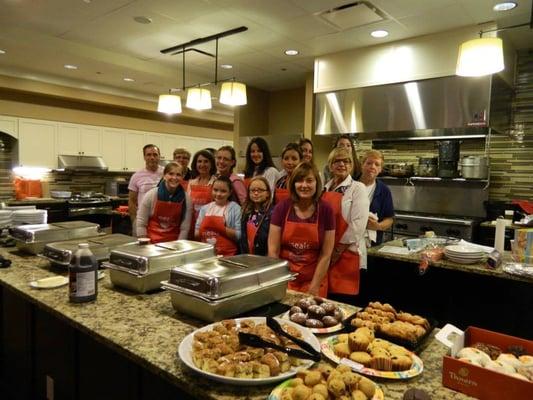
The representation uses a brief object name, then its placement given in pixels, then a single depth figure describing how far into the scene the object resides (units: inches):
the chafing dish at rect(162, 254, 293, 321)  56.3
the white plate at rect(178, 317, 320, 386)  41.0
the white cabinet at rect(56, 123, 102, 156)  279.3
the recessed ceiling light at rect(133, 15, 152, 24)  155.8
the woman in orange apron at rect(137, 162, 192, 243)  117.3
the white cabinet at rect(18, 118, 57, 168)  259.3
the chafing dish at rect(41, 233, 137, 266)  81.3
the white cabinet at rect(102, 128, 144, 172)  304.8
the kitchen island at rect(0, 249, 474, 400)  44.1
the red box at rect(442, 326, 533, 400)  37.3
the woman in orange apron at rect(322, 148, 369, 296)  99.3
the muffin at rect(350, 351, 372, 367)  44.6
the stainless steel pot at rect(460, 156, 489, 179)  169.9
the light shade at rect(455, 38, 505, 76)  102.1
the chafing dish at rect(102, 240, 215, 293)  69.4
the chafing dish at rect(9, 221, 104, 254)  94.0
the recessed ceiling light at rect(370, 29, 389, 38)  163.8
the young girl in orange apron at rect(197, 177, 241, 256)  109.0
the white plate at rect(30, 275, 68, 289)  71.9
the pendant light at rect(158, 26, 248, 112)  158.2
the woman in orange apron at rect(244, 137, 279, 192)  134.3
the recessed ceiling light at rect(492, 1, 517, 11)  133.7
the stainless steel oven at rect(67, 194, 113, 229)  264.2
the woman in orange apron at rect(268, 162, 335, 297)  86.4
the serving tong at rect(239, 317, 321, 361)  45.6
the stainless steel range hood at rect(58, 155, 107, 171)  275.7
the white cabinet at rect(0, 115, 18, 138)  249.9
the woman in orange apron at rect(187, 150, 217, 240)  135.6
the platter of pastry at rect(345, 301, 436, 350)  49.8
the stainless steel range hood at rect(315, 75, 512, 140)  160.4
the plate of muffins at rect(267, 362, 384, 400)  37.3
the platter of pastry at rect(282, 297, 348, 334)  55.1
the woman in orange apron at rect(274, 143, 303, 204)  121.4
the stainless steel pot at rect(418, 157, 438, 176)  182.9
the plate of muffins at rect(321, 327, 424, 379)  43.8
